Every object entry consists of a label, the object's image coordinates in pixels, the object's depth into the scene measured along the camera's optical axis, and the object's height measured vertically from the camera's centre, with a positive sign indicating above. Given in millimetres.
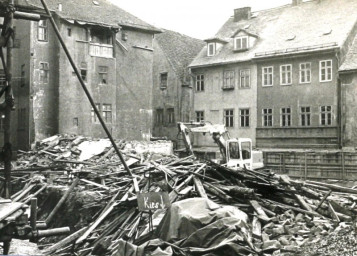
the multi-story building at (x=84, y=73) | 31844 +4727
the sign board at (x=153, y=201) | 9328 -1314
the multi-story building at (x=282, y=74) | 33219 +5061
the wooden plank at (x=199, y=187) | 13055 -1513
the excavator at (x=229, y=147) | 22828 -512
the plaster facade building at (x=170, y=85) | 41719 +4794
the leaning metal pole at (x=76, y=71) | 8859 +1437
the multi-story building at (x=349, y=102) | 31500 +2407
